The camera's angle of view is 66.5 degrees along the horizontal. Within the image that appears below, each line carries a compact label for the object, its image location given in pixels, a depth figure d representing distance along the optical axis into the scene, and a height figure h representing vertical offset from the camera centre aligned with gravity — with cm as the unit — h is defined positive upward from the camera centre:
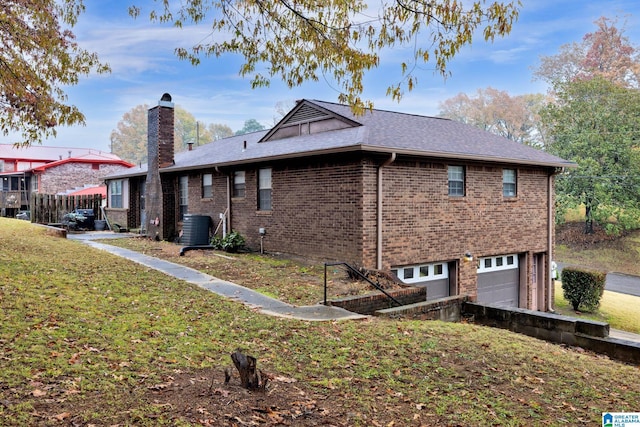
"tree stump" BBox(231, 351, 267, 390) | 469 -157
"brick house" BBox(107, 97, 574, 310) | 1261 +30
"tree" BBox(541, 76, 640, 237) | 3331 +391
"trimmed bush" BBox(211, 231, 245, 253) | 1648 -116
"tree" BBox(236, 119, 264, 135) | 8572 +1464
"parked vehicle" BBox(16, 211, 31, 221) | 3481 -49
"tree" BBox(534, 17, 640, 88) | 4503 +1466
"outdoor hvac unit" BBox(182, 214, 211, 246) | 1811 -81
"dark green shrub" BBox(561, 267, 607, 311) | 1858 -312
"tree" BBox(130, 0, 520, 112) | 600 +237
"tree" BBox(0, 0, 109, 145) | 988 +308
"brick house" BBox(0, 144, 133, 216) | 4082 +290
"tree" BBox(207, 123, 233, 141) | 8388 +1343
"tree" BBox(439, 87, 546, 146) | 5600 +1095
